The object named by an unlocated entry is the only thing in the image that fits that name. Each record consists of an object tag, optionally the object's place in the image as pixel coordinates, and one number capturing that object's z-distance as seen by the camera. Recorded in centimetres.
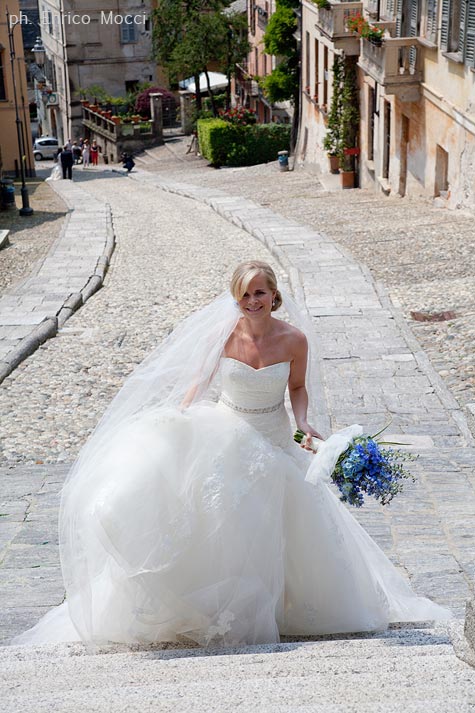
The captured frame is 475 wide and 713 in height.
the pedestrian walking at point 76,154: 5011
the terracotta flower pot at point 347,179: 2895
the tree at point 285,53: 3734
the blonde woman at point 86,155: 4844
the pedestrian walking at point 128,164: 4222
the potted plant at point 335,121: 2908
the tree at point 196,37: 4484
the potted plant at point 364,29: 2302
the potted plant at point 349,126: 2895
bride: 447
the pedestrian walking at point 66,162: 3888
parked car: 5475
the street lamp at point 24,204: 2677
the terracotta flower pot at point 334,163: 3014
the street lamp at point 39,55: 4444
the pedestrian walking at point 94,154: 4825
